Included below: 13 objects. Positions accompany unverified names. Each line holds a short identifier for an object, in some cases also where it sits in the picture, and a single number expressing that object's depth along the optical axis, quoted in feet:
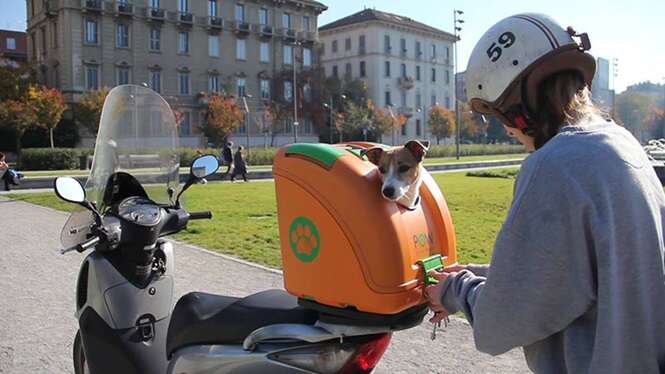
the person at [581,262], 5.13
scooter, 7.69
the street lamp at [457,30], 171.01
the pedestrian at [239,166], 89.97
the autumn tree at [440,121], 248.11
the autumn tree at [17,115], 131.23
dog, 7.34
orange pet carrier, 7.06
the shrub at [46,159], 123.24
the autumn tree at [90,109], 151.12
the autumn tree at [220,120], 175.94
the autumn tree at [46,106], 136.77
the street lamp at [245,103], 179.83
